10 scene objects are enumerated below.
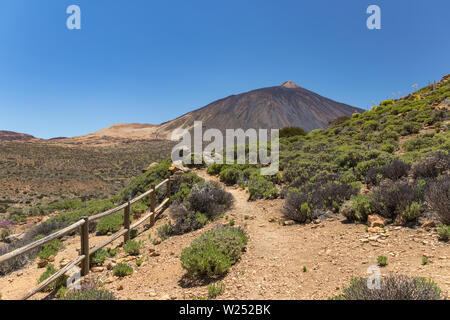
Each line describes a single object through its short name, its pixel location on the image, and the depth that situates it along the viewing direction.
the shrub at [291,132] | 26.11
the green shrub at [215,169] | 12.91
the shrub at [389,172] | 7.01
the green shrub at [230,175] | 11.34
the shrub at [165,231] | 6.84
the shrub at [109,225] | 8.20
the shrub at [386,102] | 29.71
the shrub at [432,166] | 6.39
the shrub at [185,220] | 6.93
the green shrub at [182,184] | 9.42
